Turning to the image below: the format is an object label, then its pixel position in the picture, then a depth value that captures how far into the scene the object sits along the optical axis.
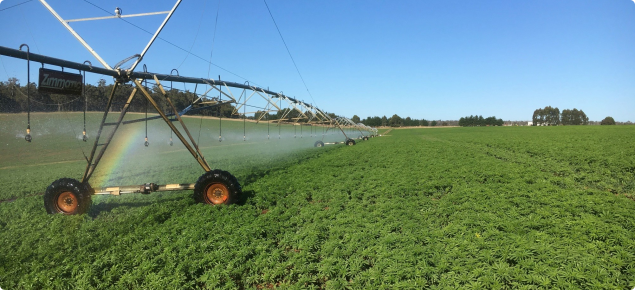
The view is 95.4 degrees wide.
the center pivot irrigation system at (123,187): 9.34
